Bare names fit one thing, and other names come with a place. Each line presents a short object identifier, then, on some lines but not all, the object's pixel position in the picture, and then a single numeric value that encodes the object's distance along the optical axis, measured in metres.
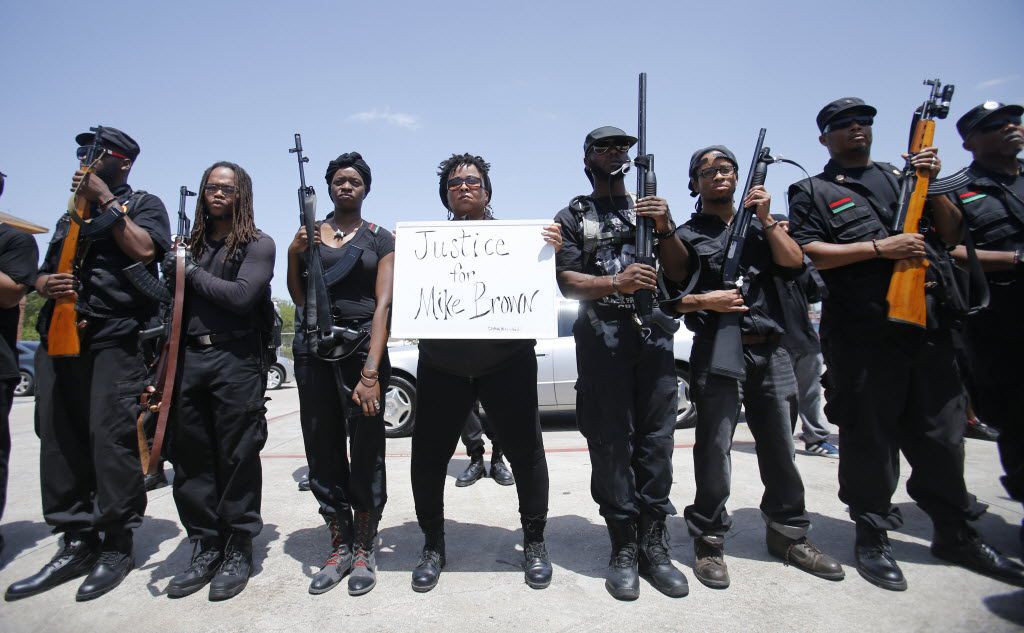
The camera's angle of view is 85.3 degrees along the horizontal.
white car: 6.80
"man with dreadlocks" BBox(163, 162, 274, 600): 2.99
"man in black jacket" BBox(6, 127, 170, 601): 3.07
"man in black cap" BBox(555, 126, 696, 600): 2.85
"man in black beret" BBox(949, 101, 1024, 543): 3.12
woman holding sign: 2.93
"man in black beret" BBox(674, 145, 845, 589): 2.92
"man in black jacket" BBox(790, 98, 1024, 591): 2.95
